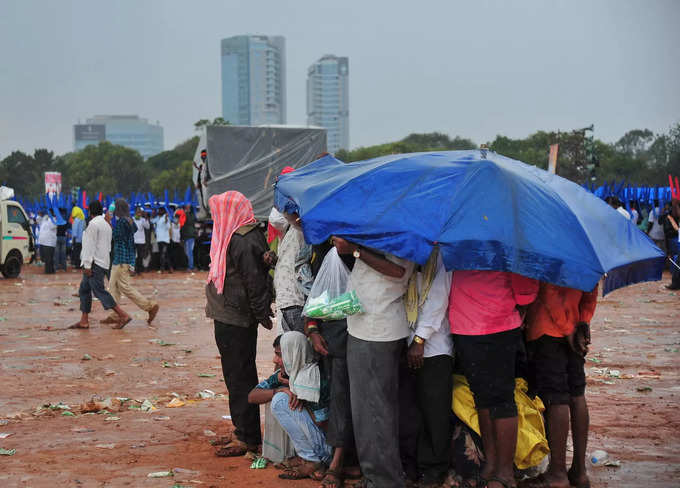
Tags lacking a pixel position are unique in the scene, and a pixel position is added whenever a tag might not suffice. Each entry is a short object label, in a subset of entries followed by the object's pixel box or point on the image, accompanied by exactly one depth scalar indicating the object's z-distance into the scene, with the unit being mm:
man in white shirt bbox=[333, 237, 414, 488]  4754
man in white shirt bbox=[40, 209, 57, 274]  22828
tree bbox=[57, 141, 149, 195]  77000
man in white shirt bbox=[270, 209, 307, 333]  5496
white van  21078
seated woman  5215
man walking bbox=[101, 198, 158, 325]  11750
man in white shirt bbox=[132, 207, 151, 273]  23188
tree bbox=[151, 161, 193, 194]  69938
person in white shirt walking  11297
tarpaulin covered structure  22094
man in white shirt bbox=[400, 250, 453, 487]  4797
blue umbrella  4383
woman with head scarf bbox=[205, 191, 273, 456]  5676
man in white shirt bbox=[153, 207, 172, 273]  23141
